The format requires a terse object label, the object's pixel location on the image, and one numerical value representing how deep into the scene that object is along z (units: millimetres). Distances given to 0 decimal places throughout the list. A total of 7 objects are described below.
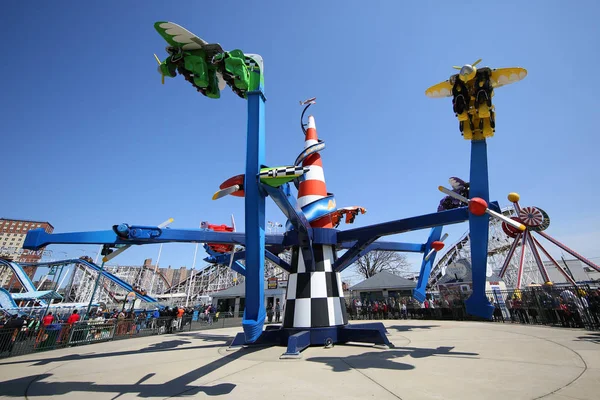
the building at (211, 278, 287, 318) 27797
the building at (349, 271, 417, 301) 25573
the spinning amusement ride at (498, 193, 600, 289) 17859
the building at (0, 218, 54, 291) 112769
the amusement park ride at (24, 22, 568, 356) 5480
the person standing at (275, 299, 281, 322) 23988
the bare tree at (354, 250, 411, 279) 40531
